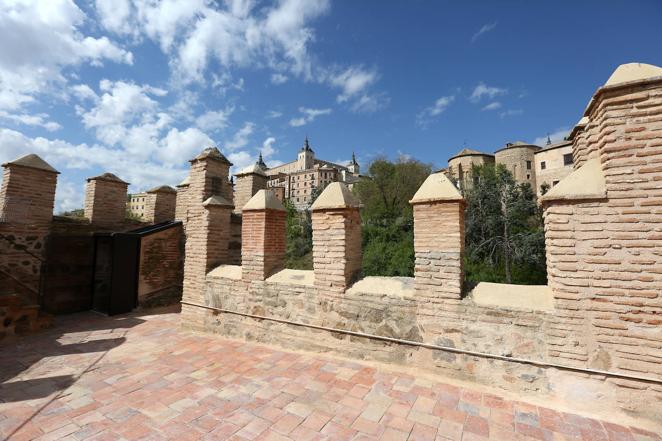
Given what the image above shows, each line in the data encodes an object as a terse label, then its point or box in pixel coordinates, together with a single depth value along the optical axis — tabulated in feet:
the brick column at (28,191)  23.25
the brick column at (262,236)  17.02
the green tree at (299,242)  64.05
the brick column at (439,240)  11.86
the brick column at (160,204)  34.78
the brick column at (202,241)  19.42
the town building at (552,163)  112.27
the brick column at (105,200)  29.99
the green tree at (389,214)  54.44
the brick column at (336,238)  14.33
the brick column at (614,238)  9.05
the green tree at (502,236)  47.70
